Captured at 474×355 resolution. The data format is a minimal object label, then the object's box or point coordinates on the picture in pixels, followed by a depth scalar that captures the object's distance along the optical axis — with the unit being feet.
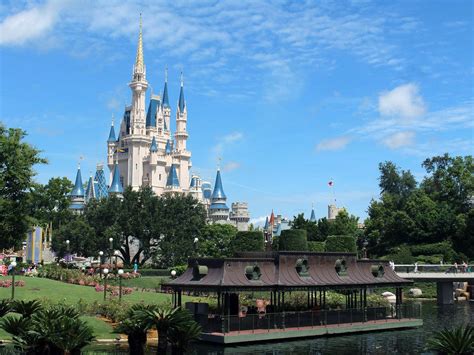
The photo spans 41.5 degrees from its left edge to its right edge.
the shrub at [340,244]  155.33
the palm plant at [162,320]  64.59
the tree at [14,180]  162.71
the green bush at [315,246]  162.30
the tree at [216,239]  280.43
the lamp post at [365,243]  292.79
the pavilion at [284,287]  98.43
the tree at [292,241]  139.44
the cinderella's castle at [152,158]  432.66
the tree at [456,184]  278.26
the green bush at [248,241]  137.28
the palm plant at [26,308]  76.95
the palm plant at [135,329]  66.28
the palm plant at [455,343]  56.13
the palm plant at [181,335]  64.92
